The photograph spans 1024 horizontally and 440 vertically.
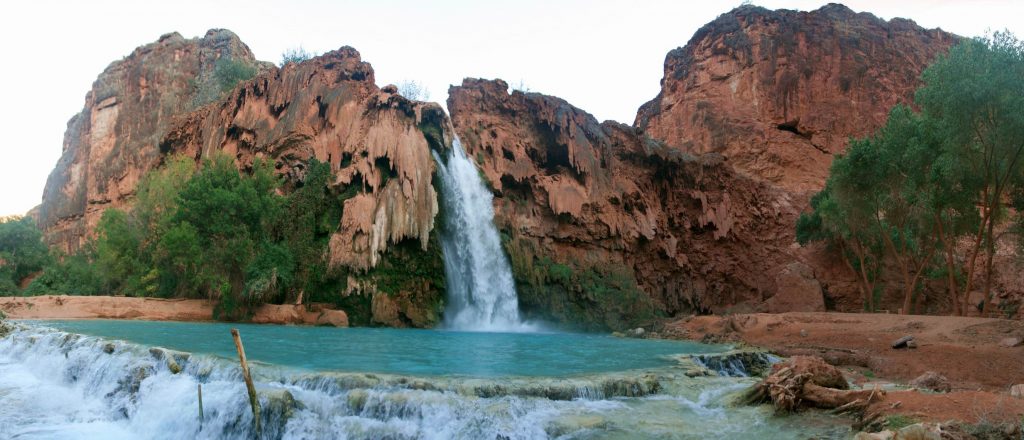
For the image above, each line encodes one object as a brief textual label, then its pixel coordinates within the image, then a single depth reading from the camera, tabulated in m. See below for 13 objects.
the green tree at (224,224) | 22.84
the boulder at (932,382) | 9.50
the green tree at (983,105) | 15.02
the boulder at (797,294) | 30.70
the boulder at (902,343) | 14.96
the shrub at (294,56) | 44.96
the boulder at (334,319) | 23.05
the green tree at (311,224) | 24.05
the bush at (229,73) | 43.06
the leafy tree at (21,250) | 35.34
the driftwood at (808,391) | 7.84
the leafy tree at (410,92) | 40.03
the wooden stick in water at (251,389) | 7.20
